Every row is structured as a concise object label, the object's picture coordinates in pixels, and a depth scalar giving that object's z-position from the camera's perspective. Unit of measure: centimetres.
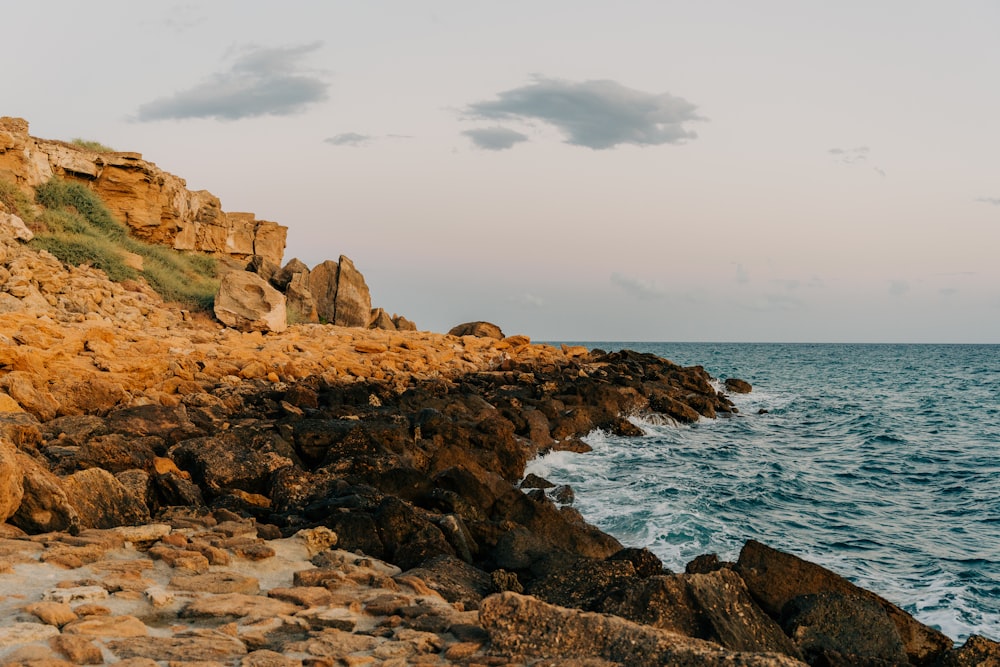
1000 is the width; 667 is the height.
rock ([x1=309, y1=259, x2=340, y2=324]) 3206
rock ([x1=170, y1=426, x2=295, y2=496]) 874
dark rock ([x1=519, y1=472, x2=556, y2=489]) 1337
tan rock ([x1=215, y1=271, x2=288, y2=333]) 2269
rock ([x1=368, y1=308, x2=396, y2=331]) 3491
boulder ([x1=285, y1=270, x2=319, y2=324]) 2877
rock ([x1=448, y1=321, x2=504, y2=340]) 3497
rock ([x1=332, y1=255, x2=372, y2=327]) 3195
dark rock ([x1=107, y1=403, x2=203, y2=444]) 1002
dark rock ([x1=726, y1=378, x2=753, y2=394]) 3775
